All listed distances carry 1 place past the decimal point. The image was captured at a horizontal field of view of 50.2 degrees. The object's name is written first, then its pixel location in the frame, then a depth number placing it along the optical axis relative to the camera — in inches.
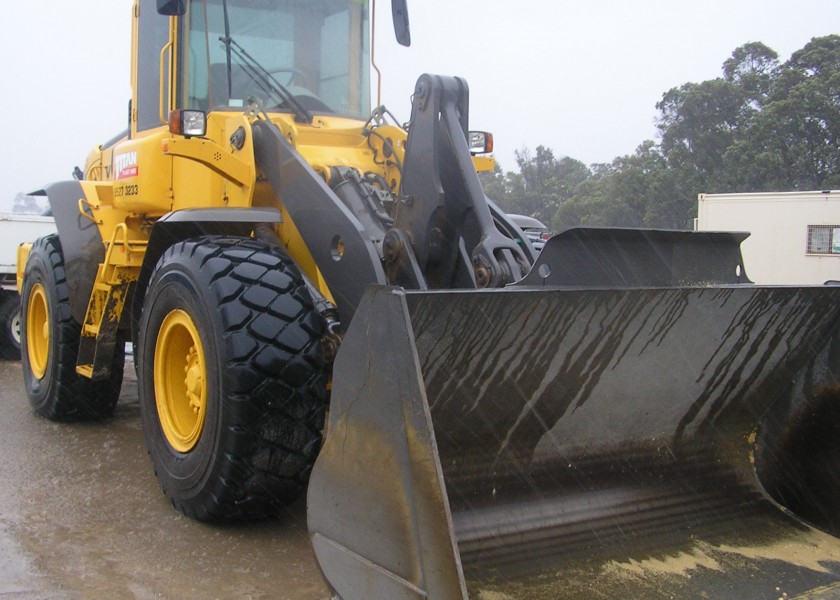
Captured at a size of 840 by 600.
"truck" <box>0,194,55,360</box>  370.0
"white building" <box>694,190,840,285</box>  589.9
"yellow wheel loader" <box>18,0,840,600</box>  105.7
